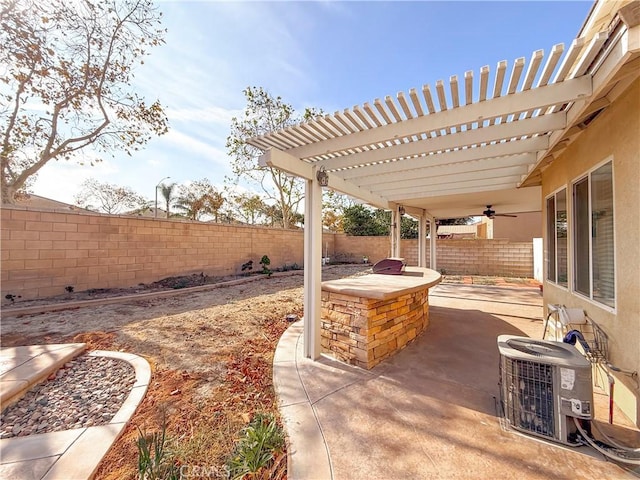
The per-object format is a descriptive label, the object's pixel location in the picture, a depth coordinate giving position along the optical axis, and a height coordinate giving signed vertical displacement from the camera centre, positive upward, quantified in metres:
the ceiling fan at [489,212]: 9.08 +1.24
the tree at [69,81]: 6.98 +4.83
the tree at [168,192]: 18.62 +3.77
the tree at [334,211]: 20.14 +3.02
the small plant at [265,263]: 11.99 -0.80
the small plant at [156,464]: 1.79 -1.53
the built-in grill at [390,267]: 5.78 -0.43
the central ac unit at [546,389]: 2.11 -1.16
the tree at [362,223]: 20.73 +1.91
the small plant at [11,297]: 5.92 -1.17
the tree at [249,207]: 18.69 +2.87
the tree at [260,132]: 14.47 +6.34
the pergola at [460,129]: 2.13 +1.40
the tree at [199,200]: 18.62 +3.26
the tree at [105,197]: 19.73 +3.67
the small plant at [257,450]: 1.90 -1.56
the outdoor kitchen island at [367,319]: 3.42 -0.99
